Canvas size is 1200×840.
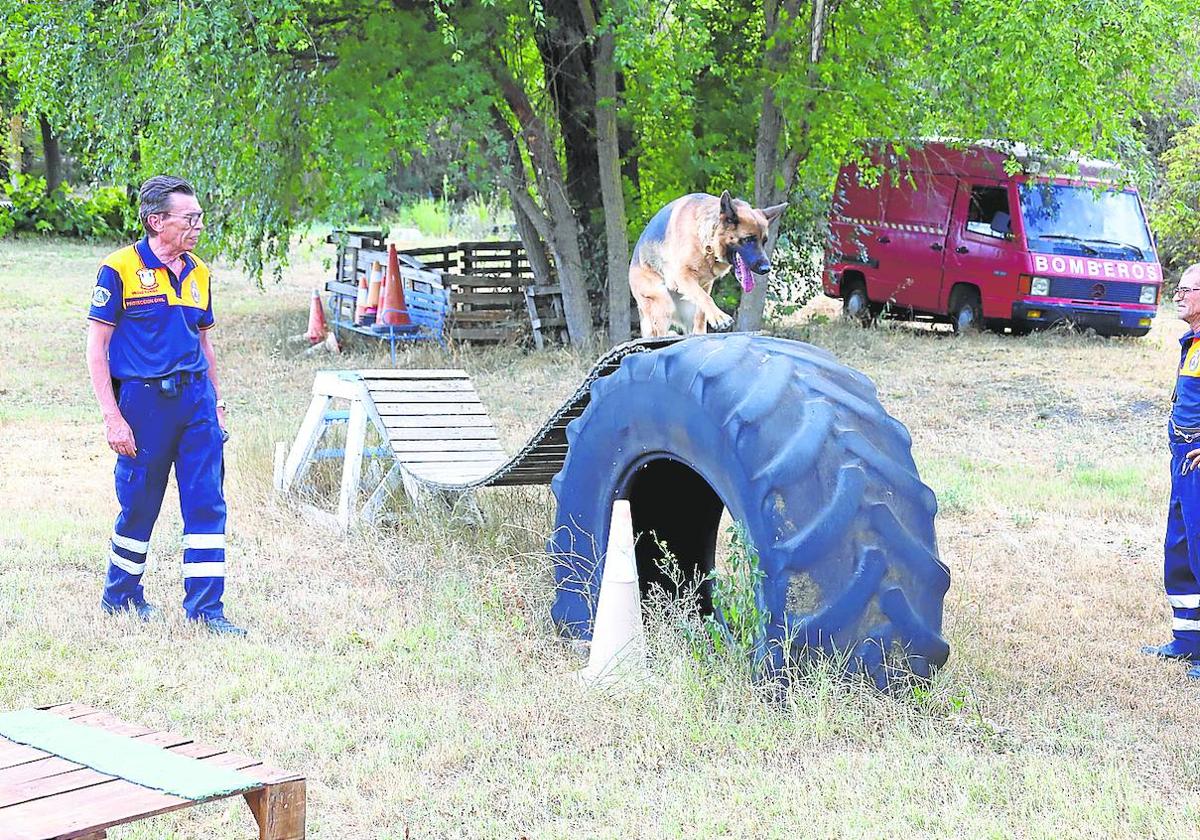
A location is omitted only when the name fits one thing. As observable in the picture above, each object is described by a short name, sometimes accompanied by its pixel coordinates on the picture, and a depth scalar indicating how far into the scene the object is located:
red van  17.34
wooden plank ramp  7.45
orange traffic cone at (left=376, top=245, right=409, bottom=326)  16.59
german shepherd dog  5.91
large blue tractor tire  4.62
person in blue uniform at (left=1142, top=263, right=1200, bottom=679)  5.51
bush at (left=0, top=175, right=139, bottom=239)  32.31
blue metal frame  16.47
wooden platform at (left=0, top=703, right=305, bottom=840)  2.80
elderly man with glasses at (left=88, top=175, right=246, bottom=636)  5.82
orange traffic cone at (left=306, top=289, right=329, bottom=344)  17.67
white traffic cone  5.11
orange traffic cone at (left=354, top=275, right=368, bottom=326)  17.17
